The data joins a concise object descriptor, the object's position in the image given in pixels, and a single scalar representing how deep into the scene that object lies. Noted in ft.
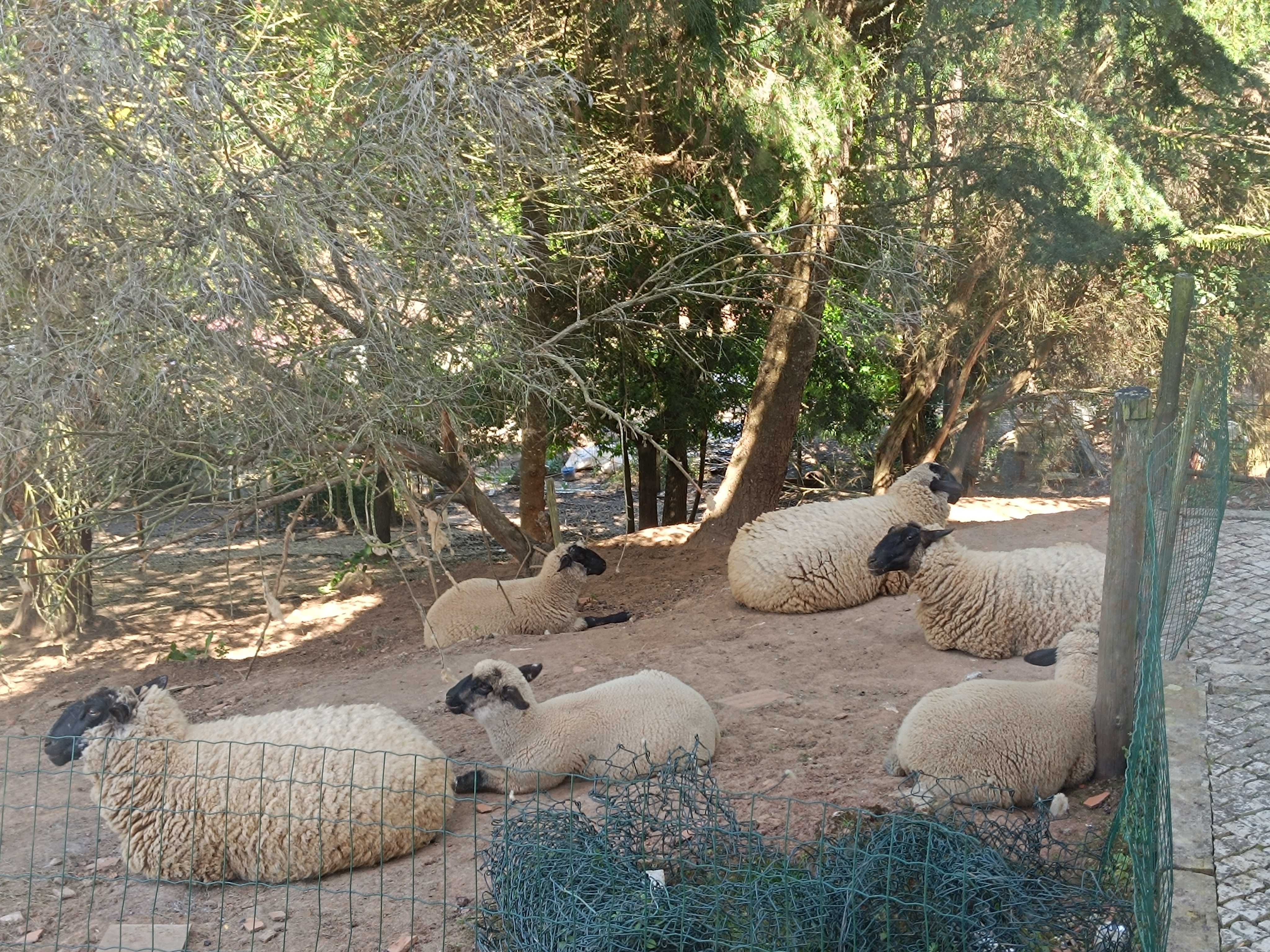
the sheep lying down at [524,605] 31.76
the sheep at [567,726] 19.53
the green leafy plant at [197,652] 34.37
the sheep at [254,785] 17.81
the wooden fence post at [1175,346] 17.02
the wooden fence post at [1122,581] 15.79
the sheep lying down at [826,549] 30.07
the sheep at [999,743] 16.21
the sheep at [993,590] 23.66
